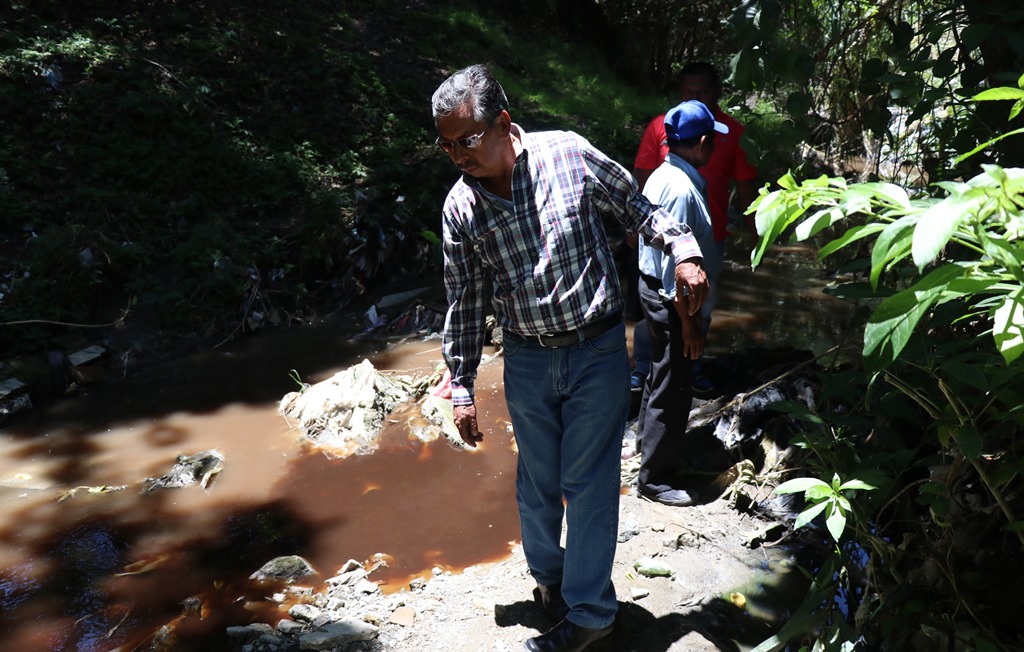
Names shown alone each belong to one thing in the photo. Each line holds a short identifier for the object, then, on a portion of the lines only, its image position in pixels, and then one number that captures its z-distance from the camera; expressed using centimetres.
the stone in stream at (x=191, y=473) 434
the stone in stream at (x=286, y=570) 348
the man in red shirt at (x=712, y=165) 434
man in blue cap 367
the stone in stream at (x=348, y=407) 474
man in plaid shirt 255
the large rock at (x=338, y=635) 294
